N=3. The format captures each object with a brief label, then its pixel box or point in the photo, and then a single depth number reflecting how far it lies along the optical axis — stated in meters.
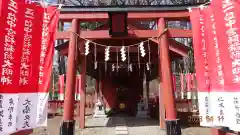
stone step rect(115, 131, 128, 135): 7.22
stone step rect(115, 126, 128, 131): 7.73
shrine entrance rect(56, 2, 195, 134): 6.41
